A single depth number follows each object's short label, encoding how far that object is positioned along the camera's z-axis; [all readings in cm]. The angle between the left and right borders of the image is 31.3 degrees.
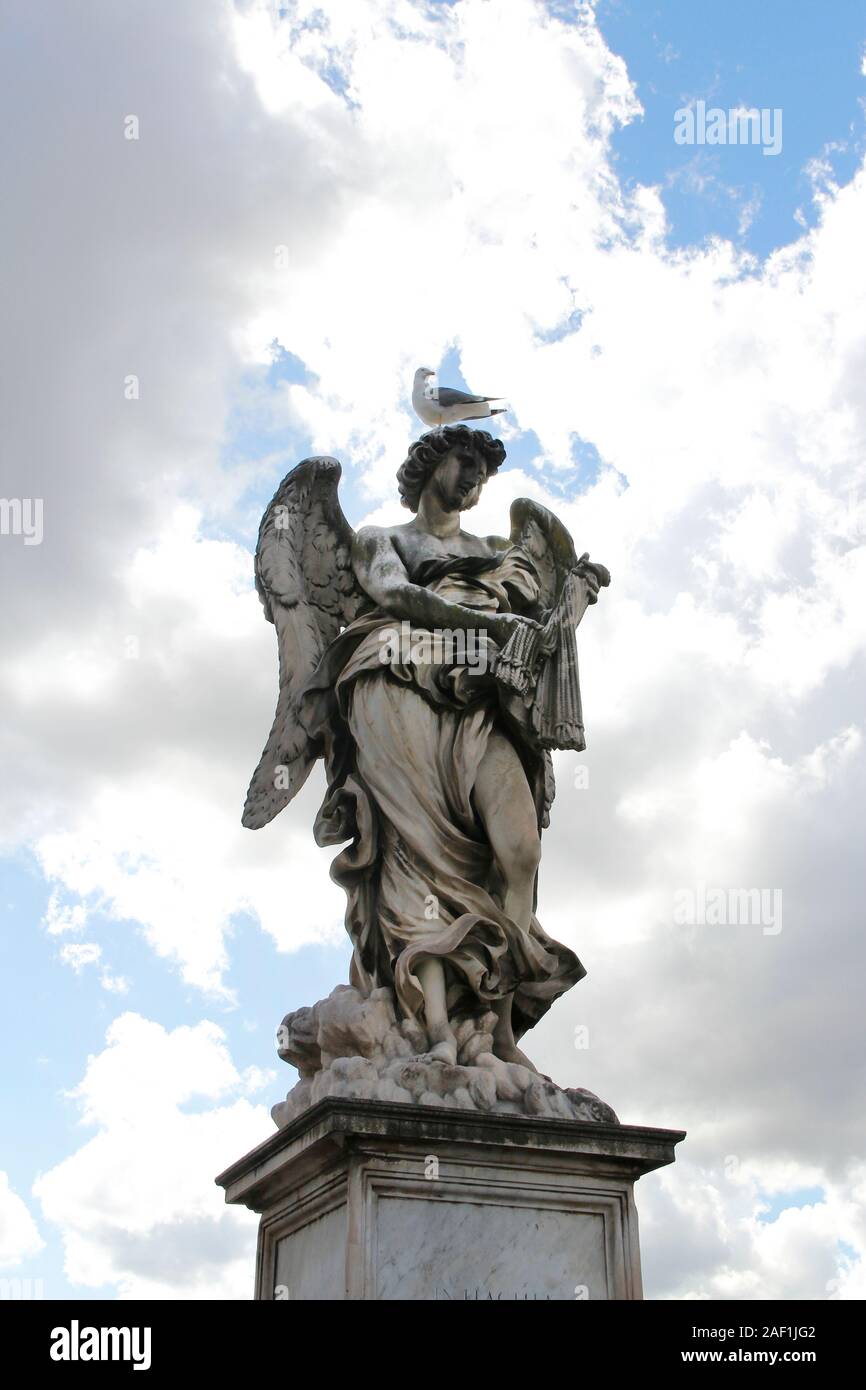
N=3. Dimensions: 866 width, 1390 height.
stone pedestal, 648
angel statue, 771
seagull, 939
